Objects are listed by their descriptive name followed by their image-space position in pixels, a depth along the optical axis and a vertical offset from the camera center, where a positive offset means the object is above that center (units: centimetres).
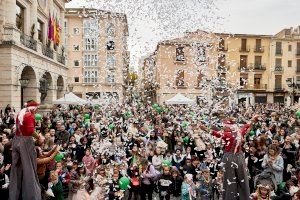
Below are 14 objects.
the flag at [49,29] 1655 +476
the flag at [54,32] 1729 +469
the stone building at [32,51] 1221 +276
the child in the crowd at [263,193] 400 -165
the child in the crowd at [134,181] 579 -207
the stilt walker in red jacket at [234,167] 438 -132
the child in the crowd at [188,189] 535 -211
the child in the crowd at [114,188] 528 -208
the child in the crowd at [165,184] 591 -221
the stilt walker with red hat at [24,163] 386 -110
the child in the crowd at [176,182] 615 -223
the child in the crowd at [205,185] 544 -207
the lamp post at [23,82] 1300 +79
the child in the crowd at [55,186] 473 -182
